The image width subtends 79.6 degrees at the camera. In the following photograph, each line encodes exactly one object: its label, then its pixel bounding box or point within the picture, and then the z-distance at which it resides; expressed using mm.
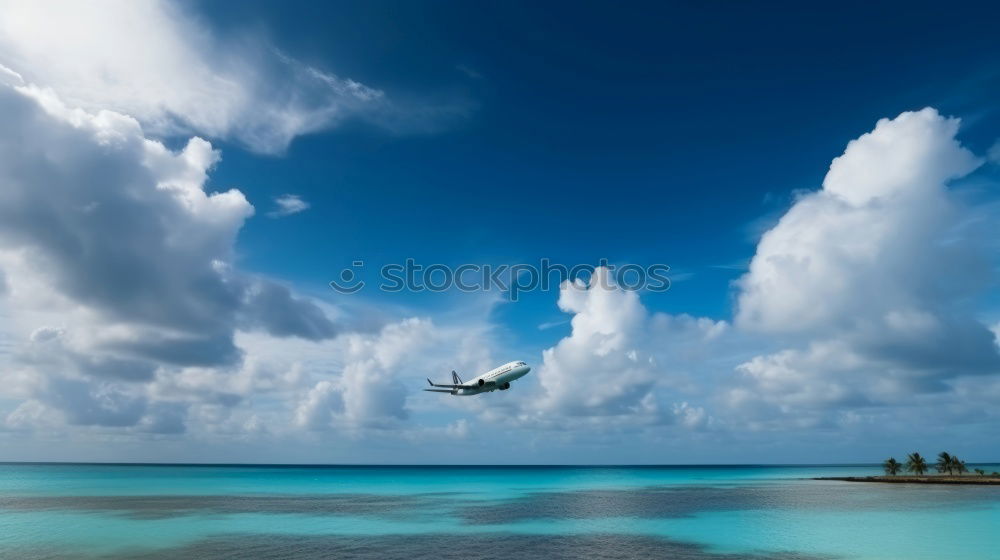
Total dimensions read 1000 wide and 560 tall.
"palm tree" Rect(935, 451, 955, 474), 156750
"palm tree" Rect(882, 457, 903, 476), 167750
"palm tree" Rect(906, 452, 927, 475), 152750
